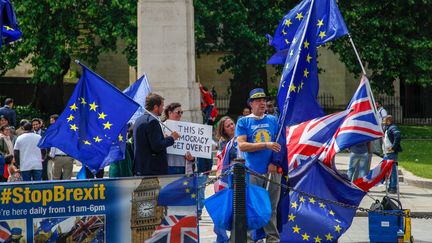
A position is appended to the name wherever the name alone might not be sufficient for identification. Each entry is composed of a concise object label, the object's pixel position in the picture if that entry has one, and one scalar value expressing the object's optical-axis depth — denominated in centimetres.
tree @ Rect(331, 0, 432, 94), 3444
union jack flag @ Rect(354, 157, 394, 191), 1274
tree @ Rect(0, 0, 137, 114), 3194
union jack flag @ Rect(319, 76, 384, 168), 1220
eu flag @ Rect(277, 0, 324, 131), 1171
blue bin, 1136
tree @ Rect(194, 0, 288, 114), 3291
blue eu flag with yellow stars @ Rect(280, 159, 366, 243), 1190
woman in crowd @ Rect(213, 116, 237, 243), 1152
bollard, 1013
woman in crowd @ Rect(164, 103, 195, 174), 1271
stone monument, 2028
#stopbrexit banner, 944
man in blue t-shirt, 1111
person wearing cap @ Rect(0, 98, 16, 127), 2128
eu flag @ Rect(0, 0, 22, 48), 1222
